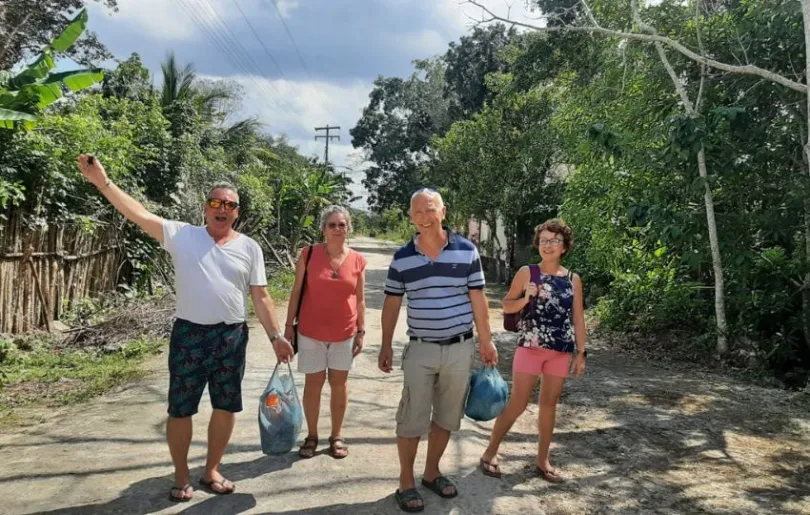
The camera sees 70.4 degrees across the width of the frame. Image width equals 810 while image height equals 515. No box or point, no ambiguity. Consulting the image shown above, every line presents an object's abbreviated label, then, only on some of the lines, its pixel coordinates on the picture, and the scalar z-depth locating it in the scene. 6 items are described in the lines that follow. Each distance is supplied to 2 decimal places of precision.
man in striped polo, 3.18
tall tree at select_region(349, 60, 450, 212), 30.78
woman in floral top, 3.51
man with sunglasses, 3.02
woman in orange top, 3.63
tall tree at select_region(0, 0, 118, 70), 14.80
